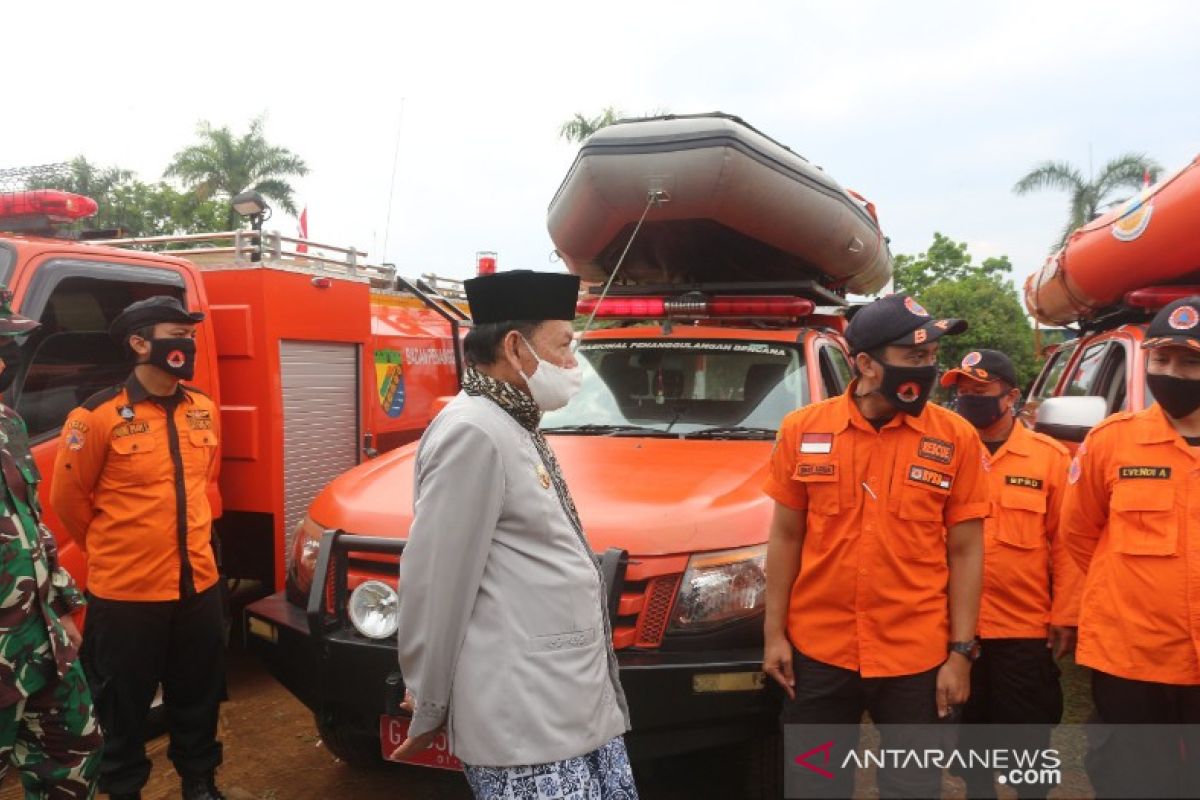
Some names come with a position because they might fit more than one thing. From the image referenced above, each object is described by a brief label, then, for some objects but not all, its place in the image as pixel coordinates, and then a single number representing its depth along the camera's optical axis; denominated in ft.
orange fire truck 12.16
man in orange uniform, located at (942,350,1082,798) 9.60
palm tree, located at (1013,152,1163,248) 79.25
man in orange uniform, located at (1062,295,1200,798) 7.64
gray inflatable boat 13.44
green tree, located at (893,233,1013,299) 106.73
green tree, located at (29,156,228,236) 87.30
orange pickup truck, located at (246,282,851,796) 8.86
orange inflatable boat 12.72
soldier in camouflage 8.07
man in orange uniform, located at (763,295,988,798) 8.11
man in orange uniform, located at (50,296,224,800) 10.54
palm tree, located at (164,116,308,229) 93.61
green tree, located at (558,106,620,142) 82.53
